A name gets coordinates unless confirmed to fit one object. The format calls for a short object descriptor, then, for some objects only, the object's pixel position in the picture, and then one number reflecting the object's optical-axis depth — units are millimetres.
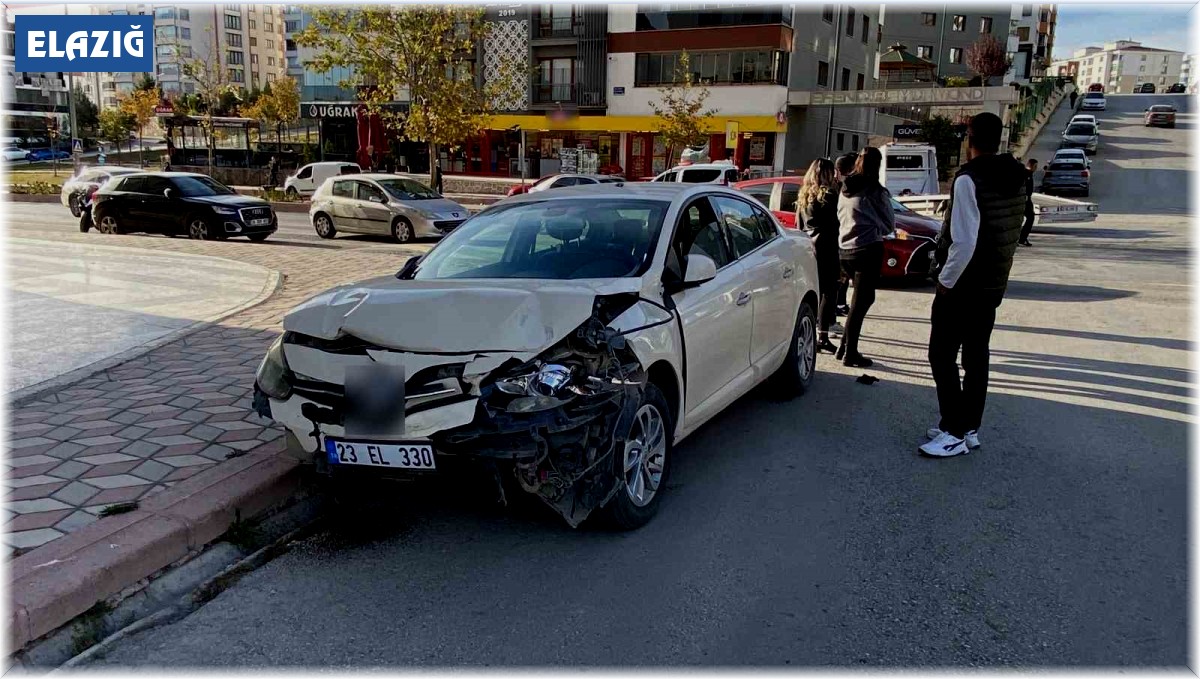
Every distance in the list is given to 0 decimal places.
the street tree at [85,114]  77688
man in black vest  5004
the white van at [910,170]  23797
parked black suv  17984
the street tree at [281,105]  52781
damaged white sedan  3740
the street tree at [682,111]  36500
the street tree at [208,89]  41878
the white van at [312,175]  34344
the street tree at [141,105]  59906
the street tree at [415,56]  26469
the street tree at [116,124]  68625
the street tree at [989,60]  58500
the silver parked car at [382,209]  18766
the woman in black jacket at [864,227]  7309
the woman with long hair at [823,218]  7840
